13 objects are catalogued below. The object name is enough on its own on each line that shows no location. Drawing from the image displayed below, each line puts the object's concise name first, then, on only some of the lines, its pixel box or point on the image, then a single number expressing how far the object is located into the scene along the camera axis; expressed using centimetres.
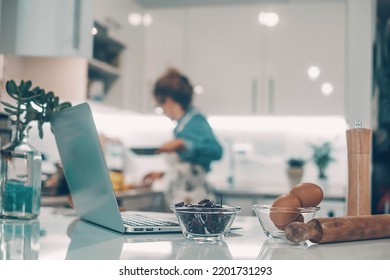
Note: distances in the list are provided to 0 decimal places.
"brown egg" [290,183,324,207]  85
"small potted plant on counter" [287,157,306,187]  319
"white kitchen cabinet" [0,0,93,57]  143
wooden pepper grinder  93
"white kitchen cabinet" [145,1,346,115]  315
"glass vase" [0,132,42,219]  101
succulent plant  105
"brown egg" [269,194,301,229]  81
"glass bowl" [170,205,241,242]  78
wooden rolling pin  75
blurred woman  269
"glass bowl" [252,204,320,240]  81
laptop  88
